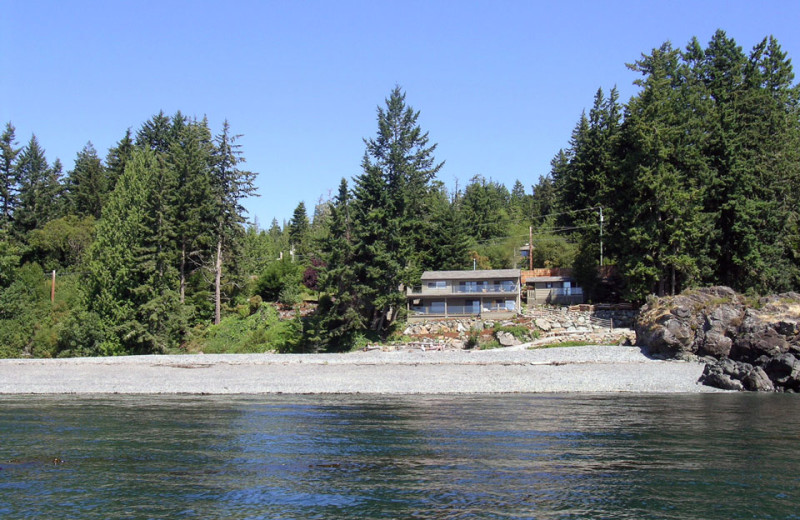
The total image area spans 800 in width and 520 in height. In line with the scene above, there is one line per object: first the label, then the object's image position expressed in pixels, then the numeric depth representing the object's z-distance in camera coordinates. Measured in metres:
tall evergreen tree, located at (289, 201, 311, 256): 105.12
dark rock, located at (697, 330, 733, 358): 37.28
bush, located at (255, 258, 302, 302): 64.12
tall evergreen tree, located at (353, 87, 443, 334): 49.62
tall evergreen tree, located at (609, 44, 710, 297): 48.66
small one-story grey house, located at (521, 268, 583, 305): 61.00
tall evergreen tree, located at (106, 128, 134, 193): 77.80
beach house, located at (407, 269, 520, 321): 58.22
